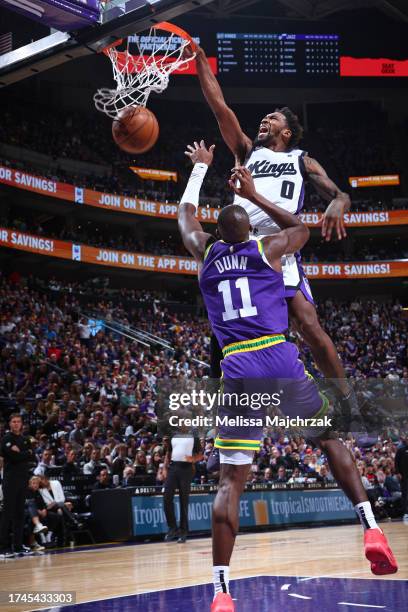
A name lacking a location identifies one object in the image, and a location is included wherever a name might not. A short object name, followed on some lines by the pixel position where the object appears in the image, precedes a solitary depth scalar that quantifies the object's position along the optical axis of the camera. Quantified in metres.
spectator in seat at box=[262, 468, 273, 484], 16.47
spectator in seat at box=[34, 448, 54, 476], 12.56
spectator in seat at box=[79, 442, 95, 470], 14.30
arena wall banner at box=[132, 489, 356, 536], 13.42
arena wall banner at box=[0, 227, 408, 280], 28.47
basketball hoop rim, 6.79
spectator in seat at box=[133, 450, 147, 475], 14.28
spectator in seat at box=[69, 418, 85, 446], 15.53
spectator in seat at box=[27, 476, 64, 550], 11.81
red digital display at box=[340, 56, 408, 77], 33.31
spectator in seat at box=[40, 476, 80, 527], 12.12
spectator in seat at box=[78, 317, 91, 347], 23.88
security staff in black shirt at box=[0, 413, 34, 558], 10.60
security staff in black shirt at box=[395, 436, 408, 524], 14.94
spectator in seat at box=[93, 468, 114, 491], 13.20
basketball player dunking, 5.34
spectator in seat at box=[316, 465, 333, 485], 17.03
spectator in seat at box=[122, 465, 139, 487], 13.61
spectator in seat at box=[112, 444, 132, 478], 14.12
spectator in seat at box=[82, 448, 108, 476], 13.61
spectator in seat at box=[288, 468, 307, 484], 16.53
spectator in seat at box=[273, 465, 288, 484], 16.72
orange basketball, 7.35
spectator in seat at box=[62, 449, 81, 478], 12.98
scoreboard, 31.44
